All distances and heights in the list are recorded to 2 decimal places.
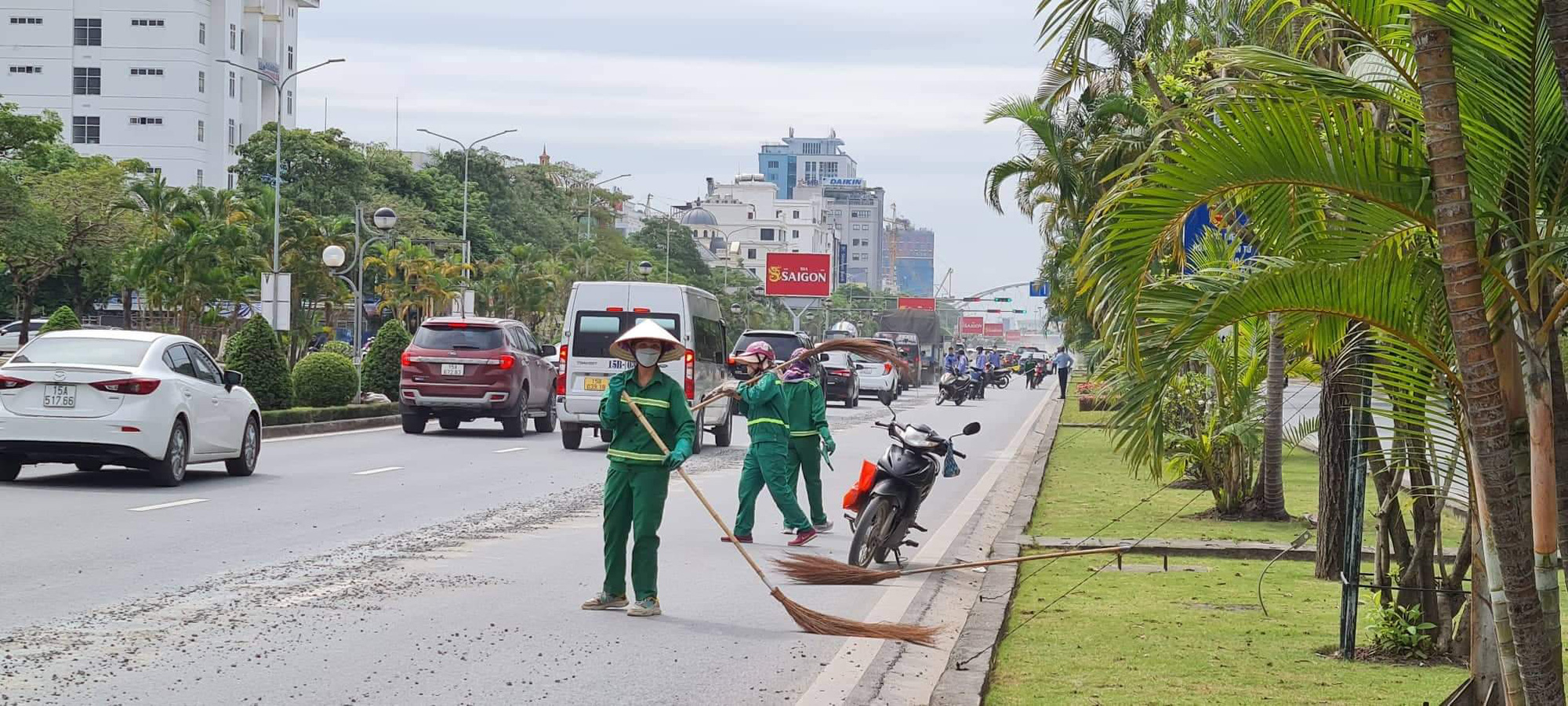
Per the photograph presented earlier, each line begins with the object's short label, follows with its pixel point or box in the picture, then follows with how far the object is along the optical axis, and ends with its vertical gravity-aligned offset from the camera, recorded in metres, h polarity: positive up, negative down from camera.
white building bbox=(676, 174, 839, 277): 193.25 +7.98
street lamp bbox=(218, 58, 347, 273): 46.12 +2.83
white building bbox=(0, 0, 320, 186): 97.88 +11.94
